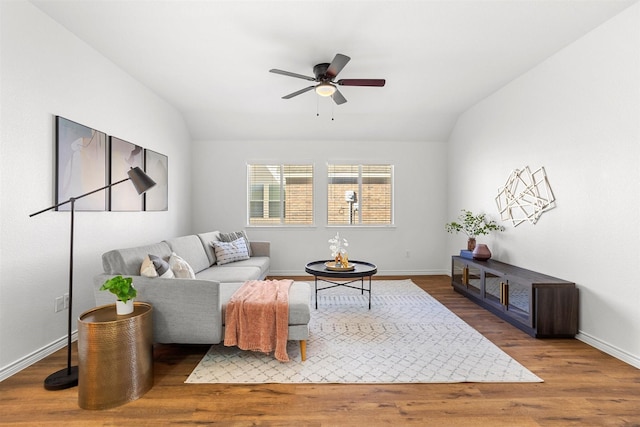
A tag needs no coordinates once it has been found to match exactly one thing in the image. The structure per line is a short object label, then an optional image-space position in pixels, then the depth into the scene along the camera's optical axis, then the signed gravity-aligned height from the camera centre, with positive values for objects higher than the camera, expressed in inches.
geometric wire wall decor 136.4 +9.2
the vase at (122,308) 83.8 -26.2
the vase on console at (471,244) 183.0 -17.0
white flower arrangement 157.2 -18.4
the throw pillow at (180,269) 116.3 -21.4
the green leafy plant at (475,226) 173.3 -6.0
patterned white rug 90.4 -47.3
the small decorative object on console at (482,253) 167.2 -20.3
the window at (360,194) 235.9 +15.2
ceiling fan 126.8 +55.7
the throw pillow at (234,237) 193.2 -15.2
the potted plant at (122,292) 80.1 -21.2
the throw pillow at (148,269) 100.5 -18.7
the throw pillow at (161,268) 104.5 -19.1
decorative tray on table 150.6 -26.3
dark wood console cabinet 118.5 -34.7
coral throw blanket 98.0 -36.1
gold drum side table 75.2 -37.2
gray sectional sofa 96.0 -29.1
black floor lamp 84.0 -46.4
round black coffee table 143.0 -27.6
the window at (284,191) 234.4 +17.1
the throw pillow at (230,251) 176.2 -22.4
